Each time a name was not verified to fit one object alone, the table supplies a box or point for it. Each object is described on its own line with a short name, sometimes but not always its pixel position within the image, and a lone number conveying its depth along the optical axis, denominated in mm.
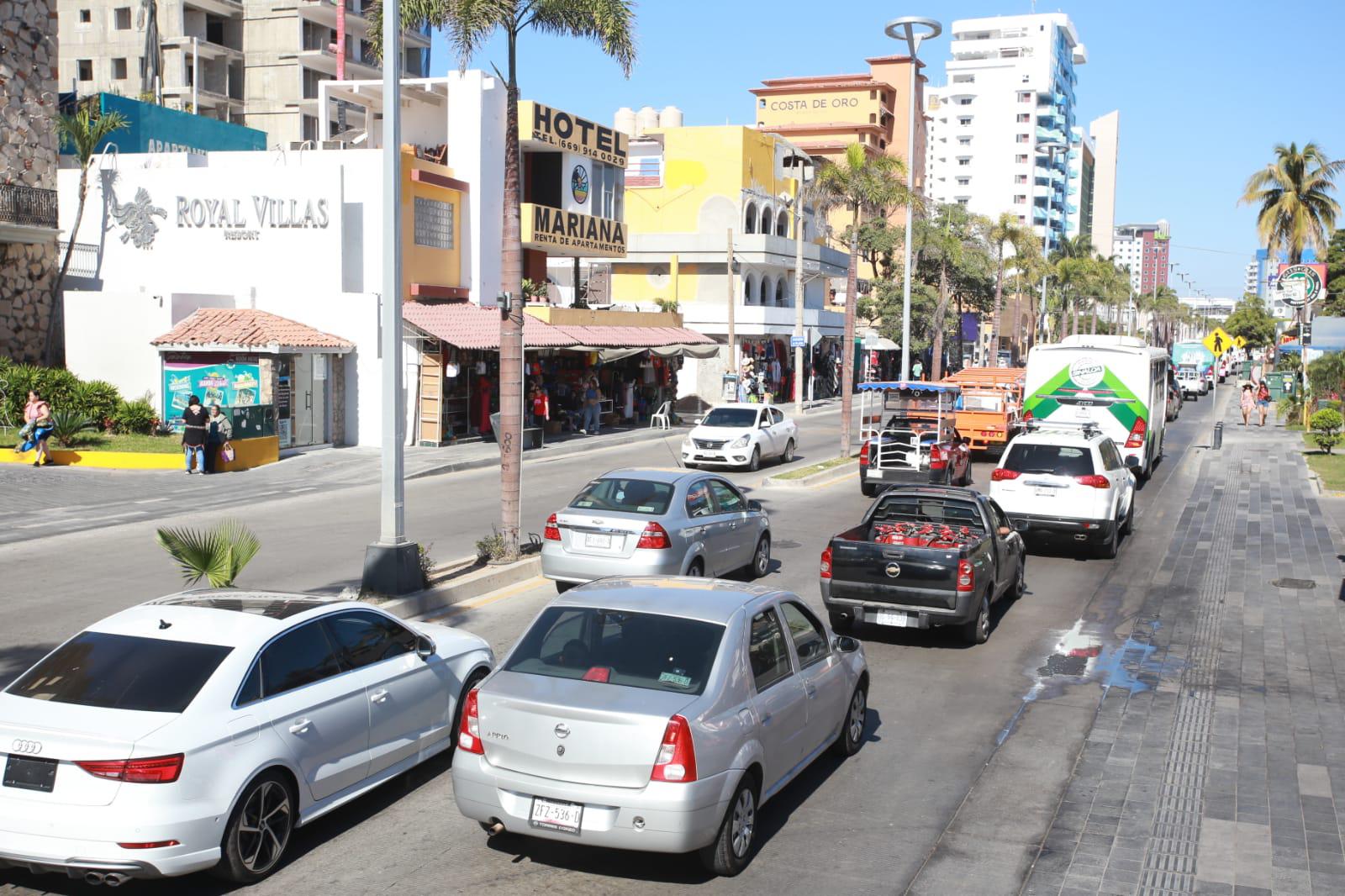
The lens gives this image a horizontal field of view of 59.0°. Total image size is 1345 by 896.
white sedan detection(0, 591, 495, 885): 5867
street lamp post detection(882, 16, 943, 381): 28297
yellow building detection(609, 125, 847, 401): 56094
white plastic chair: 40906
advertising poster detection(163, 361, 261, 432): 27844
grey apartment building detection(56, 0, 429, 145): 62188
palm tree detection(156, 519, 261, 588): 10719
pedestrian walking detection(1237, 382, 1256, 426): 46844
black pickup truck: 11906
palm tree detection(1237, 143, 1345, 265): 53031
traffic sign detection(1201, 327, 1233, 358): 35781
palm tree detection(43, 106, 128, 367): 31969
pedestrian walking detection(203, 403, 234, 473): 25125
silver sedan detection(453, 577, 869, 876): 6168
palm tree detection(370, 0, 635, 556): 16281
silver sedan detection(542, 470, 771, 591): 13241
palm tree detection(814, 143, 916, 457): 39531
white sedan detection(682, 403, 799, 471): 28672
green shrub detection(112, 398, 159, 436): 28625
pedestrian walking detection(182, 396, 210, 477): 24578
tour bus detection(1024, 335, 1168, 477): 26812
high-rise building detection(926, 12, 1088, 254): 156625
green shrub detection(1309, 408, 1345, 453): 33094
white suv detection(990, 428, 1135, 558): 17359
